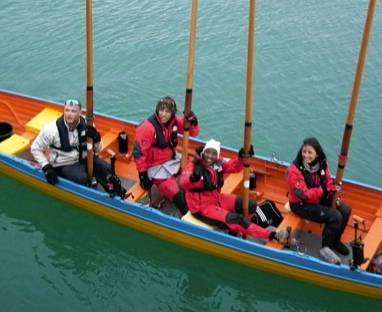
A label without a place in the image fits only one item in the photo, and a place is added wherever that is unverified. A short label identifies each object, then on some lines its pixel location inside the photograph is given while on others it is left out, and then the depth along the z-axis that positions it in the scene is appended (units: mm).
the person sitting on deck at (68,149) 8625
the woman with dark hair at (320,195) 7871
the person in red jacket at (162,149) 8461
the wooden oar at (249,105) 7023
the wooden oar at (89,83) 7773
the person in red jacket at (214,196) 7906
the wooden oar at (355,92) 6659
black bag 8469
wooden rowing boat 7817
